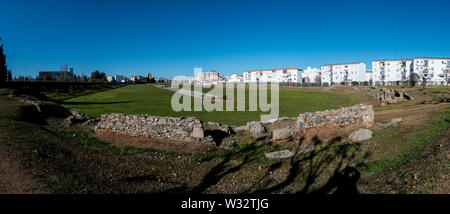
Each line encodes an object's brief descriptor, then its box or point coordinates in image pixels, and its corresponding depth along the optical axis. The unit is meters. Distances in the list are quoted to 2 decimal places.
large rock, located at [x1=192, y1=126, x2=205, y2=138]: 13.71
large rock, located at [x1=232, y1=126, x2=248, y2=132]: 17.75
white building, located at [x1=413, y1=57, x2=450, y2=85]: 96.81
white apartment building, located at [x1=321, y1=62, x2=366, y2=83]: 118.50
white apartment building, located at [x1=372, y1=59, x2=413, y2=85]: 103.00
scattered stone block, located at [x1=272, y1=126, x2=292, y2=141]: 14.25
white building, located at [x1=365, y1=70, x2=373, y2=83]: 127.19
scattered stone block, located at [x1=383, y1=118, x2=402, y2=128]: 14.34
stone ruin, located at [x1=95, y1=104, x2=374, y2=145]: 13.81
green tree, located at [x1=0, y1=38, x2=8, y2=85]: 51.62
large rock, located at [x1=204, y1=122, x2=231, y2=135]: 16.73
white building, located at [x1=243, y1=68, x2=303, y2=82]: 140.89
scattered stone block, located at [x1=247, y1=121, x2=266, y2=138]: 15.77
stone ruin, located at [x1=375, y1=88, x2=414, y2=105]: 37.28
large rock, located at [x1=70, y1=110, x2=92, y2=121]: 19.37
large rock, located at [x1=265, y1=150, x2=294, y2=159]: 11.45
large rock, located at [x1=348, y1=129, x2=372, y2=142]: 12.48
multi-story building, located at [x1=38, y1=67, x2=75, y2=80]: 159.88
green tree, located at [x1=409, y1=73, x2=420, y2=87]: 72.56
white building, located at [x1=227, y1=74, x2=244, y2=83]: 178.18
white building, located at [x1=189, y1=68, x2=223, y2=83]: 179.38
